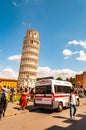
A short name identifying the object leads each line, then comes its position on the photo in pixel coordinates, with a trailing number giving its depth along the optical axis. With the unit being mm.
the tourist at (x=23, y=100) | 7486
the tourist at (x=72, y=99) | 5795
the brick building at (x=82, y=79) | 39862
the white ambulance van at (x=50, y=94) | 7012
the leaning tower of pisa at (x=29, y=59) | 44908
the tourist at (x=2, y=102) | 3586
